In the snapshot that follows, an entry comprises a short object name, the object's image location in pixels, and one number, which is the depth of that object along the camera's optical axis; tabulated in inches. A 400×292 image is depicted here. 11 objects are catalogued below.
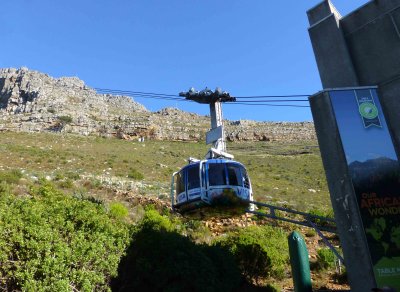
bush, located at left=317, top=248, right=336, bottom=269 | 769.6
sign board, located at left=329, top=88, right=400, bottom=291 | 378.3
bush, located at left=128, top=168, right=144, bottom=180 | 1519.4
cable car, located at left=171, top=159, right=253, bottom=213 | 557.6
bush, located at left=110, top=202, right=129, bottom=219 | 873.6
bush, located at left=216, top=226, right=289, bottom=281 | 690.8
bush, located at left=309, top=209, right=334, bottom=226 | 1039.5
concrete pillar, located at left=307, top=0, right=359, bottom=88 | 463.5
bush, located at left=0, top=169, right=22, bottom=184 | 1046.9
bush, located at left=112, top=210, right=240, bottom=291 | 540.4
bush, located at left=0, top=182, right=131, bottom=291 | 418.0
